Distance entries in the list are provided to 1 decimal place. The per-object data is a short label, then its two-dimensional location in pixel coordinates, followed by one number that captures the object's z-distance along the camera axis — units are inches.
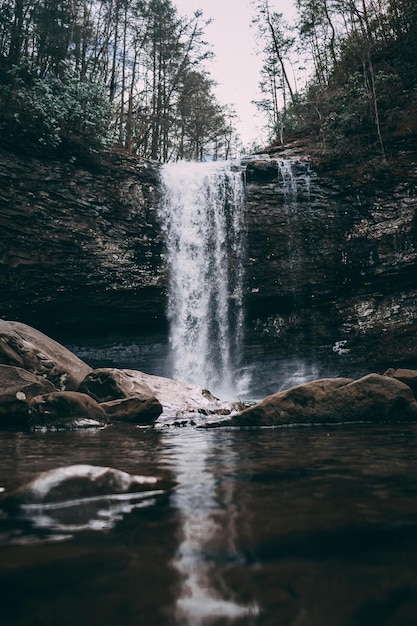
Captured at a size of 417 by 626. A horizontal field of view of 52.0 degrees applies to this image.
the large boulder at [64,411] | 285.1
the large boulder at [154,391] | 370.9
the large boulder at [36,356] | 370.3
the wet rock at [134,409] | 324.8
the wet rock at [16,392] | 285.1
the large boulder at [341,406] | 264.5
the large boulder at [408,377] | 344.8
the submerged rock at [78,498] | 86.7
